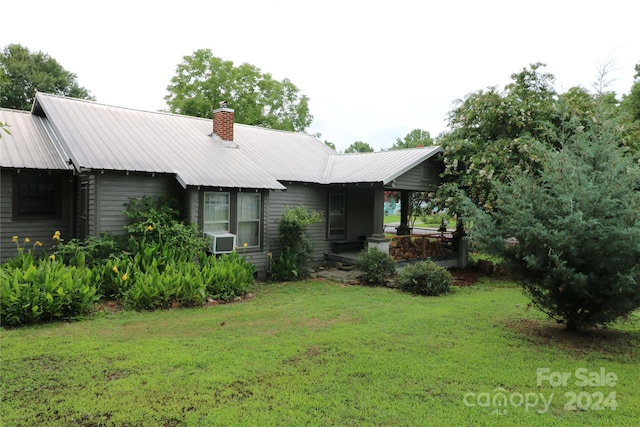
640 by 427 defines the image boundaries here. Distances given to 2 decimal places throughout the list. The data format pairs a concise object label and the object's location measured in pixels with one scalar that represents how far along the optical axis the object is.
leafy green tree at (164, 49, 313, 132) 28.86
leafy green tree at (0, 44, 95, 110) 26.80
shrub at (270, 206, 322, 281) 11.79
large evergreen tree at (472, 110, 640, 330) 5.71
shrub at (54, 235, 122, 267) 8.73
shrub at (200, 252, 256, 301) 8.95
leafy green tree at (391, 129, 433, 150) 63.46
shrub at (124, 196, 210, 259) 9.63
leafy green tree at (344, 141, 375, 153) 80.25
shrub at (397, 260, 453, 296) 10.30
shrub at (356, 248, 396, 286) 11.43
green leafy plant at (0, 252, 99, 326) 6.43
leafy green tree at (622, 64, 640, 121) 24.48
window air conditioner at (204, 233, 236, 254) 10.41
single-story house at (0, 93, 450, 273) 10.01
